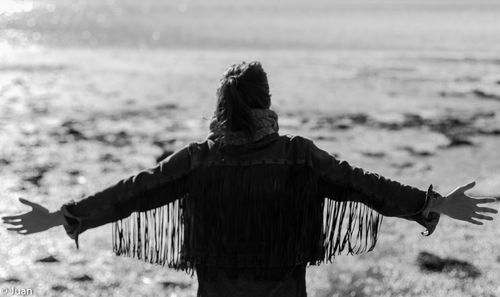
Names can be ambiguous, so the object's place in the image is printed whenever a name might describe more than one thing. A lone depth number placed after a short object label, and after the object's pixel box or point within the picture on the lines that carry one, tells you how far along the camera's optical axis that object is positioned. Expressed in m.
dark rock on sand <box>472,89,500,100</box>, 11.60
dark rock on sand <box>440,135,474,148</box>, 8.28
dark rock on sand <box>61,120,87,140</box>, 8.69
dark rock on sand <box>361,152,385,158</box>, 7.72
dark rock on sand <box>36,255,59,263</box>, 4.88
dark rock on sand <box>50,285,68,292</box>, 4.46
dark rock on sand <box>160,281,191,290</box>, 4.54
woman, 2.40
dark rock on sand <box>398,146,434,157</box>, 7.81
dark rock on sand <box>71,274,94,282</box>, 4.60
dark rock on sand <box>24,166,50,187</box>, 6.65
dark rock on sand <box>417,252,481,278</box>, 4.66
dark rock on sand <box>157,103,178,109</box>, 10.93
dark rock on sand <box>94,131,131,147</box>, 8.31
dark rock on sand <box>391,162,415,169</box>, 7.24
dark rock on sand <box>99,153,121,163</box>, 7.45
